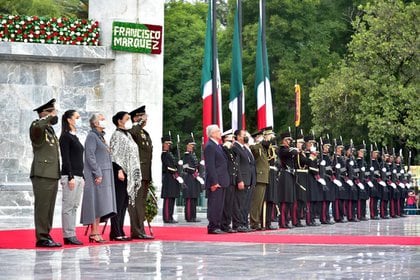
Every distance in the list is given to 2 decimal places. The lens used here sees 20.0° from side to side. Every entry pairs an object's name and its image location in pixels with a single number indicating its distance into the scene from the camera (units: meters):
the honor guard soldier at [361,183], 28.78
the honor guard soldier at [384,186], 30.87
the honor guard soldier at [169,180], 25.77
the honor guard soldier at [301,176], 23.84
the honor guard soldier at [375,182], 30.32
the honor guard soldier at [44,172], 15.64
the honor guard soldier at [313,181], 24.86
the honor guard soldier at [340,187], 27.19
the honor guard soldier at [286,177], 22.89
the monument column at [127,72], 26.59
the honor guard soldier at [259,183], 21.47
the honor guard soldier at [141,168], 17.64
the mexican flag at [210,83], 27.39
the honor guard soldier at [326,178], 25.86
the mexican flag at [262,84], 28.89
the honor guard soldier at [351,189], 27.97
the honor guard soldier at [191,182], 26.52
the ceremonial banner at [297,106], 28.37
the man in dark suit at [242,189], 20.59
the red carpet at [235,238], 17.06
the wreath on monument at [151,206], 18.17
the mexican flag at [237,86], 28.45
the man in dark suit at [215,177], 19.66
